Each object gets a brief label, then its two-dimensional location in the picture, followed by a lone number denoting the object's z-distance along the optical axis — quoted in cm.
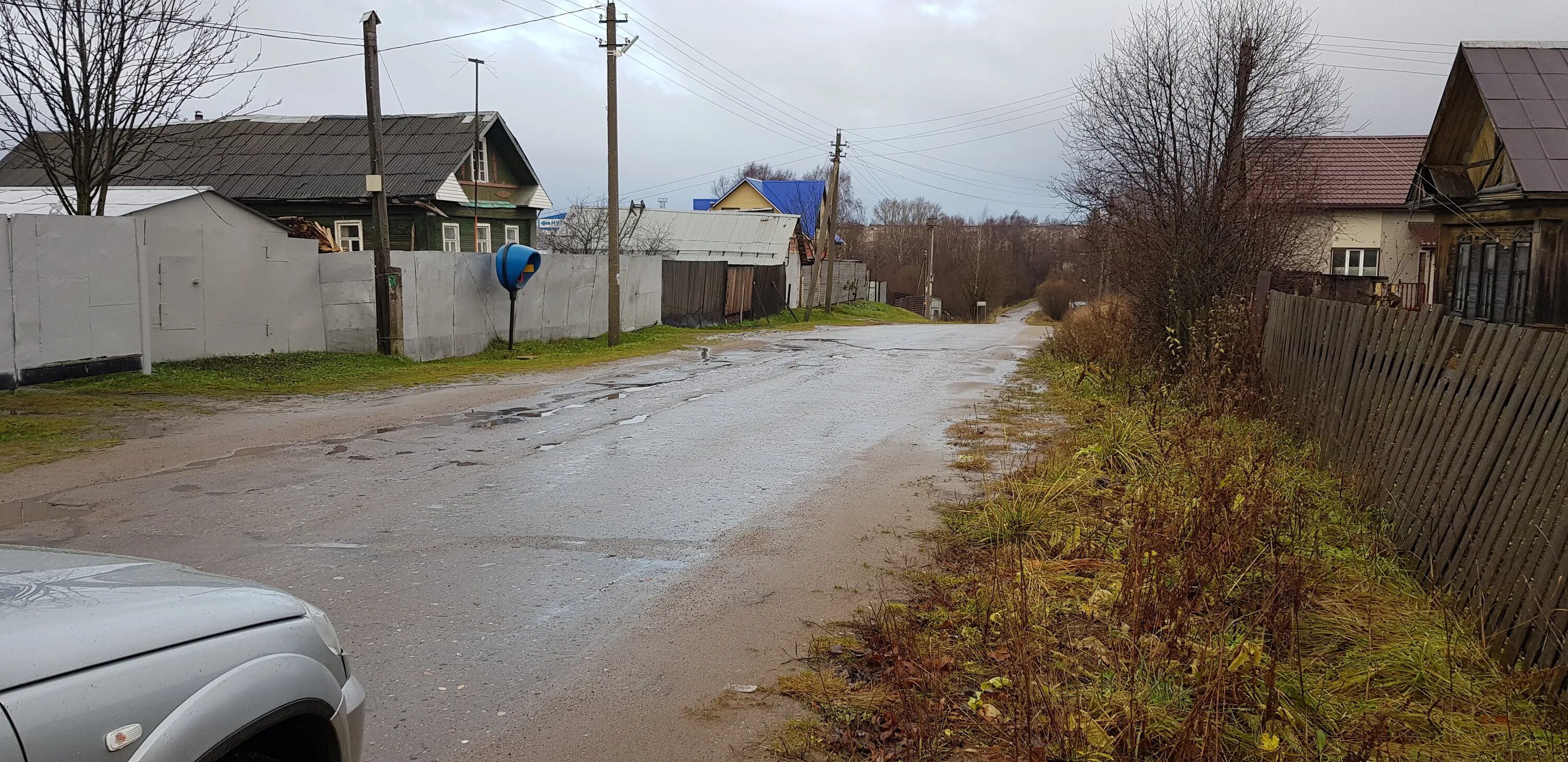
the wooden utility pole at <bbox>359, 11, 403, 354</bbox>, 1775
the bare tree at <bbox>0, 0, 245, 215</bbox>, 1392
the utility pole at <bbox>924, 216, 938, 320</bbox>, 7000
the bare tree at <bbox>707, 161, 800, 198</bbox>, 12008
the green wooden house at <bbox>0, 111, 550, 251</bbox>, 2842
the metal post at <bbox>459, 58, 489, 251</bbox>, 2964
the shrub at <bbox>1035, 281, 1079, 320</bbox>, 6462
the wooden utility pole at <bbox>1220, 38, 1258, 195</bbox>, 1692
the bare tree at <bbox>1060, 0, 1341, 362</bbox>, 1496
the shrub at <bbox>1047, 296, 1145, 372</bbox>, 1562
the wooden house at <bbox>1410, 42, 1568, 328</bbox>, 1479
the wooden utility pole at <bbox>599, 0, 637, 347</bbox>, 2347
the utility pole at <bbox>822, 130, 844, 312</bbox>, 4622
